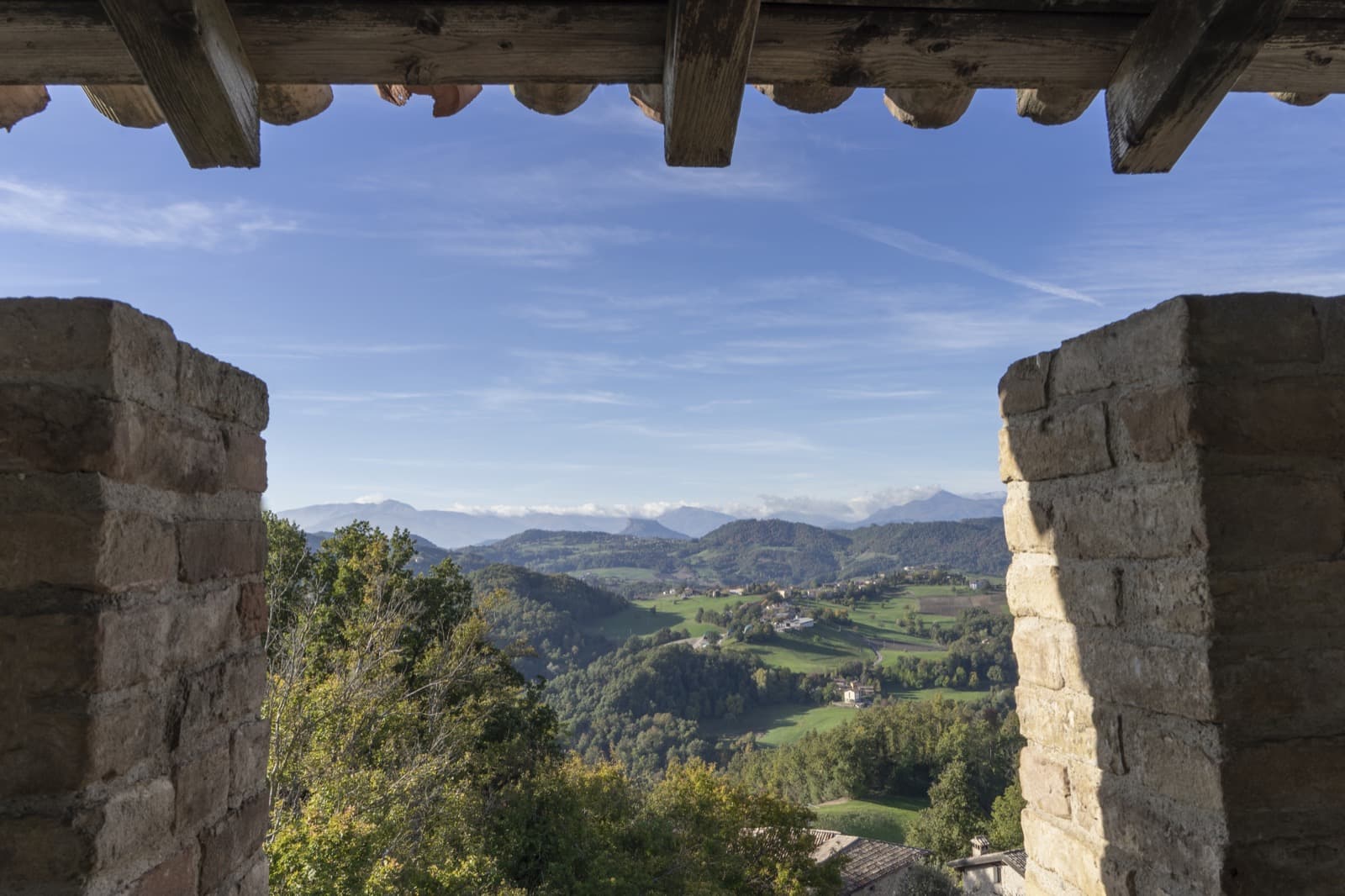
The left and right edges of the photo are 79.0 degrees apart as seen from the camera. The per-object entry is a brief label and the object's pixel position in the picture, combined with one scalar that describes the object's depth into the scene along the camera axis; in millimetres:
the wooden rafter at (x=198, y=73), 1323
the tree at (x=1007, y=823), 35875
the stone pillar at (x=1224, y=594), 1491
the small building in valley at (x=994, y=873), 28469
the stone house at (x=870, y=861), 29531
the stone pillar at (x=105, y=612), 1300
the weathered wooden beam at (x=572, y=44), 1462
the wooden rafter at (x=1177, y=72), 1439
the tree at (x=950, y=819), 40031
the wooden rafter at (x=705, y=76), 1343
